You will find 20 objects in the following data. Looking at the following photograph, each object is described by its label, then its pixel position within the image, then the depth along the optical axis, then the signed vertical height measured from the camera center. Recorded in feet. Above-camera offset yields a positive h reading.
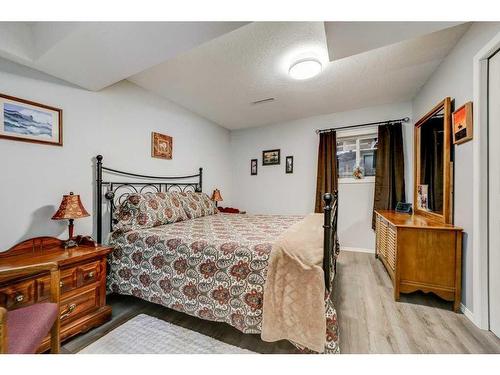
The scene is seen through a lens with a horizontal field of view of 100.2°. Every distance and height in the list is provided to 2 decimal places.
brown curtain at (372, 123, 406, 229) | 10.31 +0.88
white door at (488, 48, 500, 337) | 4.98 -0.03
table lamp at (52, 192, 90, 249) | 5.59 -0.68
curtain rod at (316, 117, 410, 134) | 10.33 +3.29
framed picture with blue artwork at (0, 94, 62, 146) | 5.37 +1.79
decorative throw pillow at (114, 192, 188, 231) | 6.73 -0.88
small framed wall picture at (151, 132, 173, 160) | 9.36 +1.89
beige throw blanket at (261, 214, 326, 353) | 4.00 -2.22
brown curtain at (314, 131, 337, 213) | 11.68 +1.14
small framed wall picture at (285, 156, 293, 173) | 13.28 +1.43
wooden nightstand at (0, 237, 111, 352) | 4.36 -2.22
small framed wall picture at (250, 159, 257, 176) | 14.40 +1.35
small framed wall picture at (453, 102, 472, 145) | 5.63 +1.79
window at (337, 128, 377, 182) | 11.48 +1.92
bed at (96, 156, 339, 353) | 4.55 -1.97
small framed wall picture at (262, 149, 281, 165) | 13.62 +1.95
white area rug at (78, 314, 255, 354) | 4.66 -3.66
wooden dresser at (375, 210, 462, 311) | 6.12 -2.22
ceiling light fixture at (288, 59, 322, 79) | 6.48 +3.79
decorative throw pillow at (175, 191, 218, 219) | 9.08 -0.84
